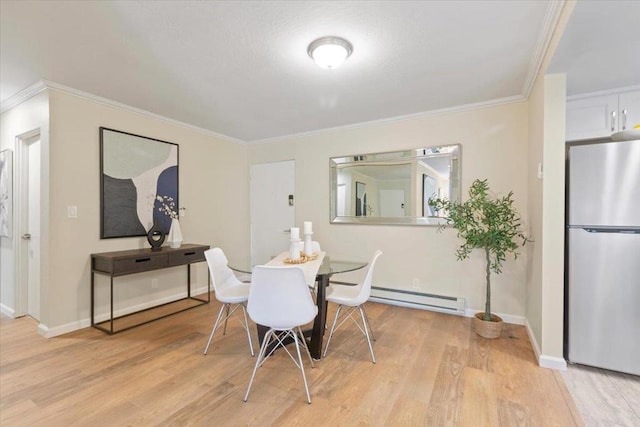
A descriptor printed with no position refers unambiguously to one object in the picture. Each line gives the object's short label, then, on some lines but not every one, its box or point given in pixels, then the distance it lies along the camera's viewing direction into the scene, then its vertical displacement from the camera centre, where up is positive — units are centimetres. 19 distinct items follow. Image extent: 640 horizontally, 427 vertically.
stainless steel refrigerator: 204 -30
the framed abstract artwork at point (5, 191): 334 +23
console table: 287 -52
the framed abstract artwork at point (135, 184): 317 +32
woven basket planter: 274 -108
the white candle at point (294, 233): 252 -18
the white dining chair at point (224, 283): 242 -67
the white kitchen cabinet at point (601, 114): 242 +82
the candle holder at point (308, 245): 268 -31
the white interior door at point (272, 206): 460 +9
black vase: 333 -30
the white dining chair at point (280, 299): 180 -55
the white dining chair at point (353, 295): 236 -70
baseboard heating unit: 332 -104
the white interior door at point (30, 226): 313 -16
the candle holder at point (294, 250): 252 -33
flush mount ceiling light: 204 +113
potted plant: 272 -16
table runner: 210 -44
